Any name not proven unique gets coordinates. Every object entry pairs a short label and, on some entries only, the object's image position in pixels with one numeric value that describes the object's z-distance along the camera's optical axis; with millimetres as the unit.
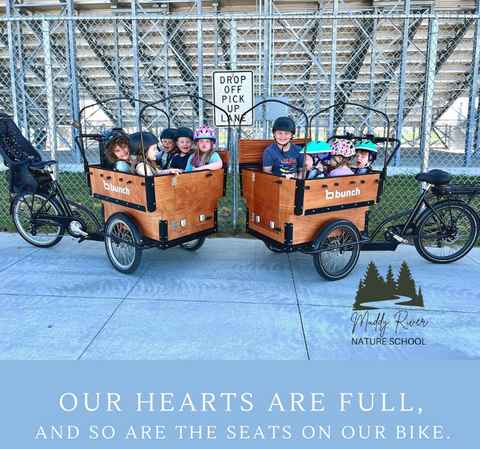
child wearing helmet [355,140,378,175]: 4461
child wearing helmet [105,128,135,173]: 4535
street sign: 5250
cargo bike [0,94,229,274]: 4195
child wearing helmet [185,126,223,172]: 4625
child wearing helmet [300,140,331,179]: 4230
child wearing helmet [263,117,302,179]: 4613
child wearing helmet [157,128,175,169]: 5117
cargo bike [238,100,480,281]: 4078
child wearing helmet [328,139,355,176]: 4301
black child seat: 5078
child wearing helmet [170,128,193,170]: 4918
